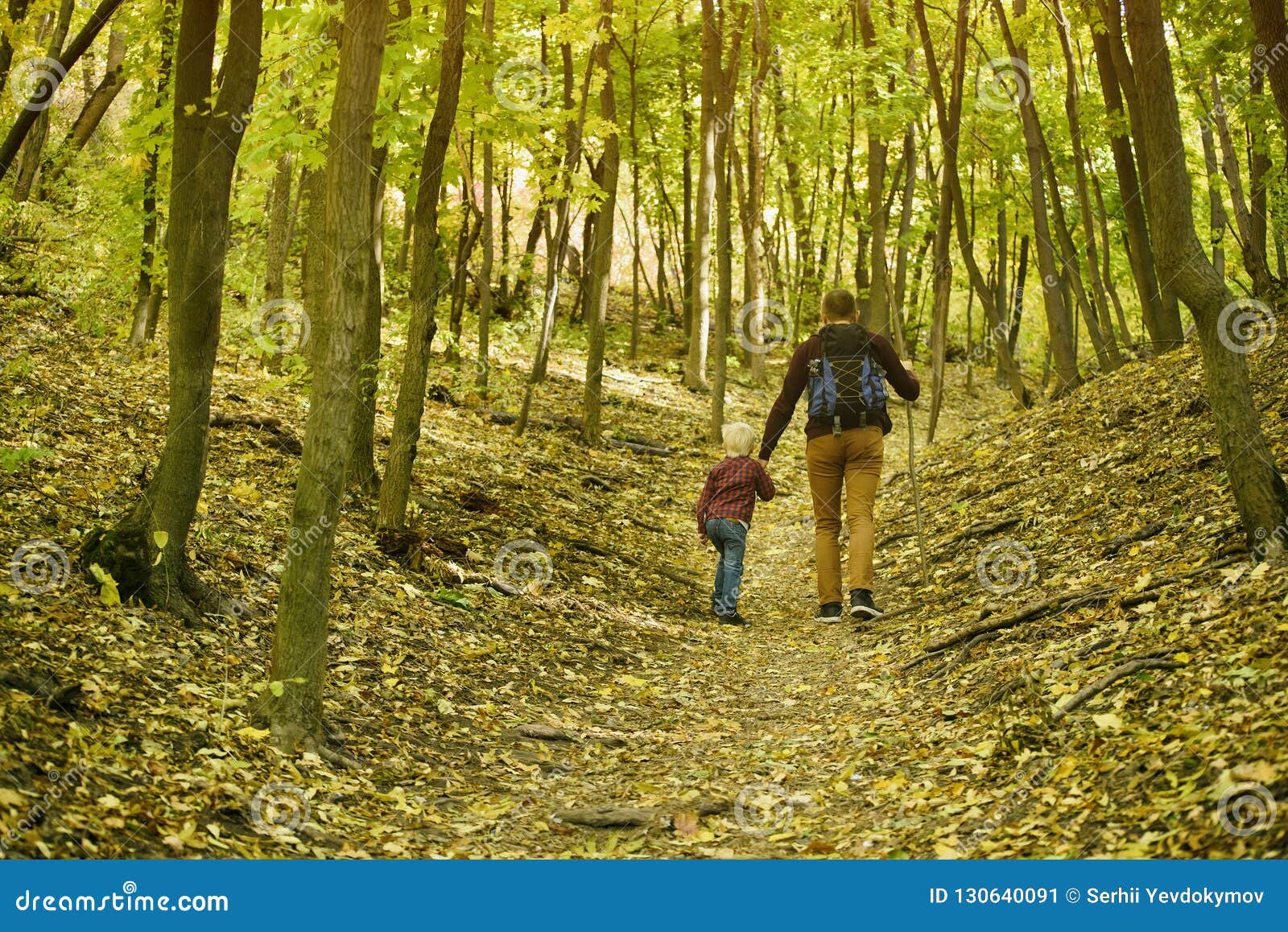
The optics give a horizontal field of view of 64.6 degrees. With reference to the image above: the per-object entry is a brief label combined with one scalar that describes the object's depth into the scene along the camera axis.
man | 7.70
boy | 8.46
